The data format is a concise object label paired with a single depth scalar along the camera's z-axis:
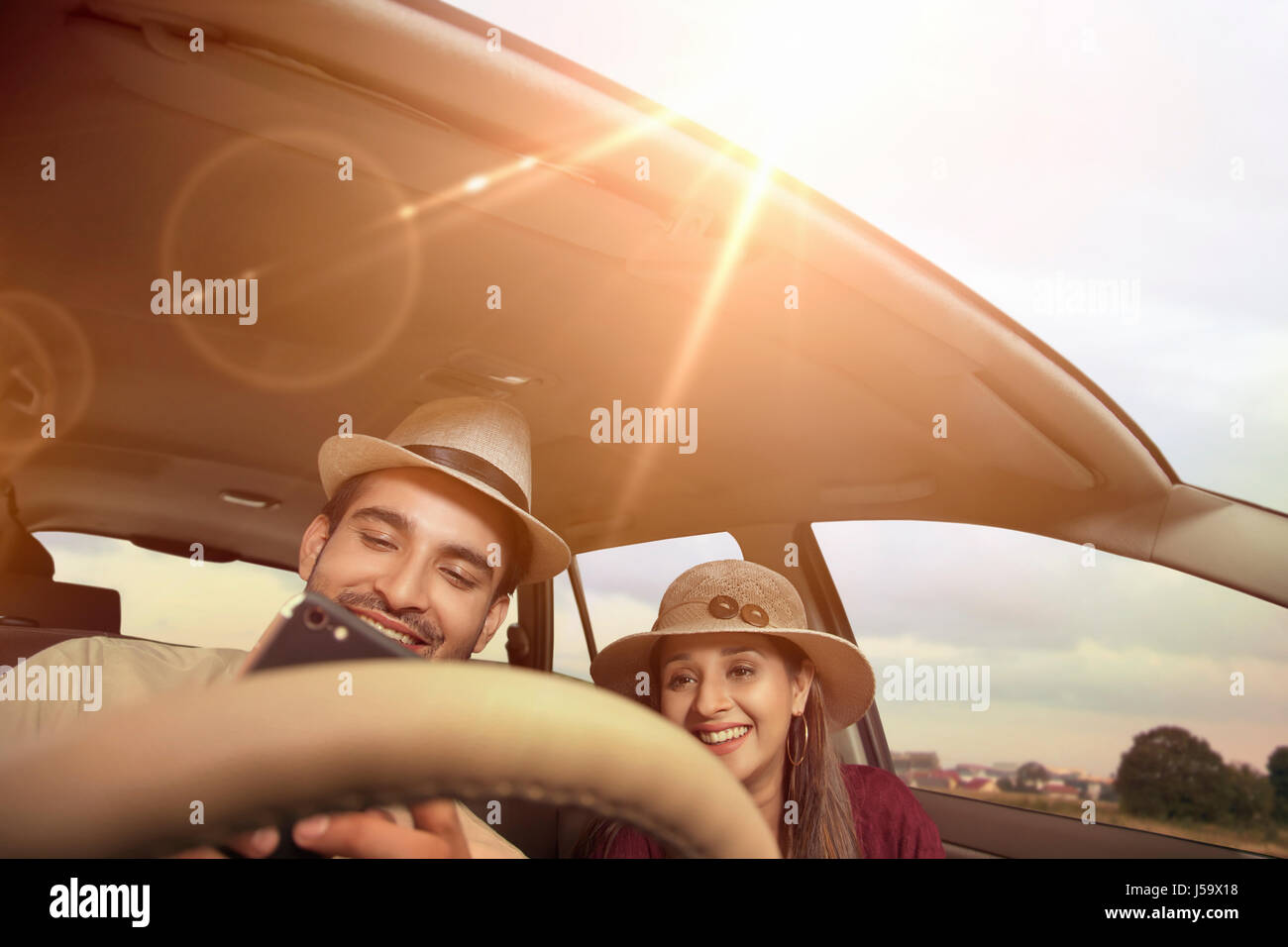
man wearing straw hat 1.63
